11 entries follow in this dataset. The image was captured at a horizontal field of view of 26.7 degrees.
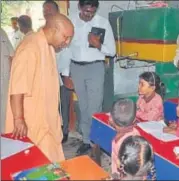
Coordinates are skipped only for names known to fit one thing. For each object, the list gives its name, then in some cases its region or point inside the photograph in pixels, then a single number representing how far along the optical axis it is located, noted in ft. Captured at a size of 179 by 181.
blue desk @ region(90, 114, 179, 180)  6.77
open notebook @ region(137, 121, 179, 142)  8.03
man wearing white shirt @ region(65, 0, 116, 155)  12.58
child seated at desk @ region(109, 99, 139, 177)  6.35
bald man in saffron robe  6.69
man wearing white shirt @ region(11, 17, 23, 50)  17.86
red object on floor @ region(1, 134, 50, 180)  5.15
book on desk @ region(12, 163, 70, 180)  4.66
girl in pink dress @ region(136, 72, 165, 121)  10.25
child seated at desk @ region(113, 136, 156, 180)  4.88
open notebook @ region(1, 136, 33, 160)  5.80
